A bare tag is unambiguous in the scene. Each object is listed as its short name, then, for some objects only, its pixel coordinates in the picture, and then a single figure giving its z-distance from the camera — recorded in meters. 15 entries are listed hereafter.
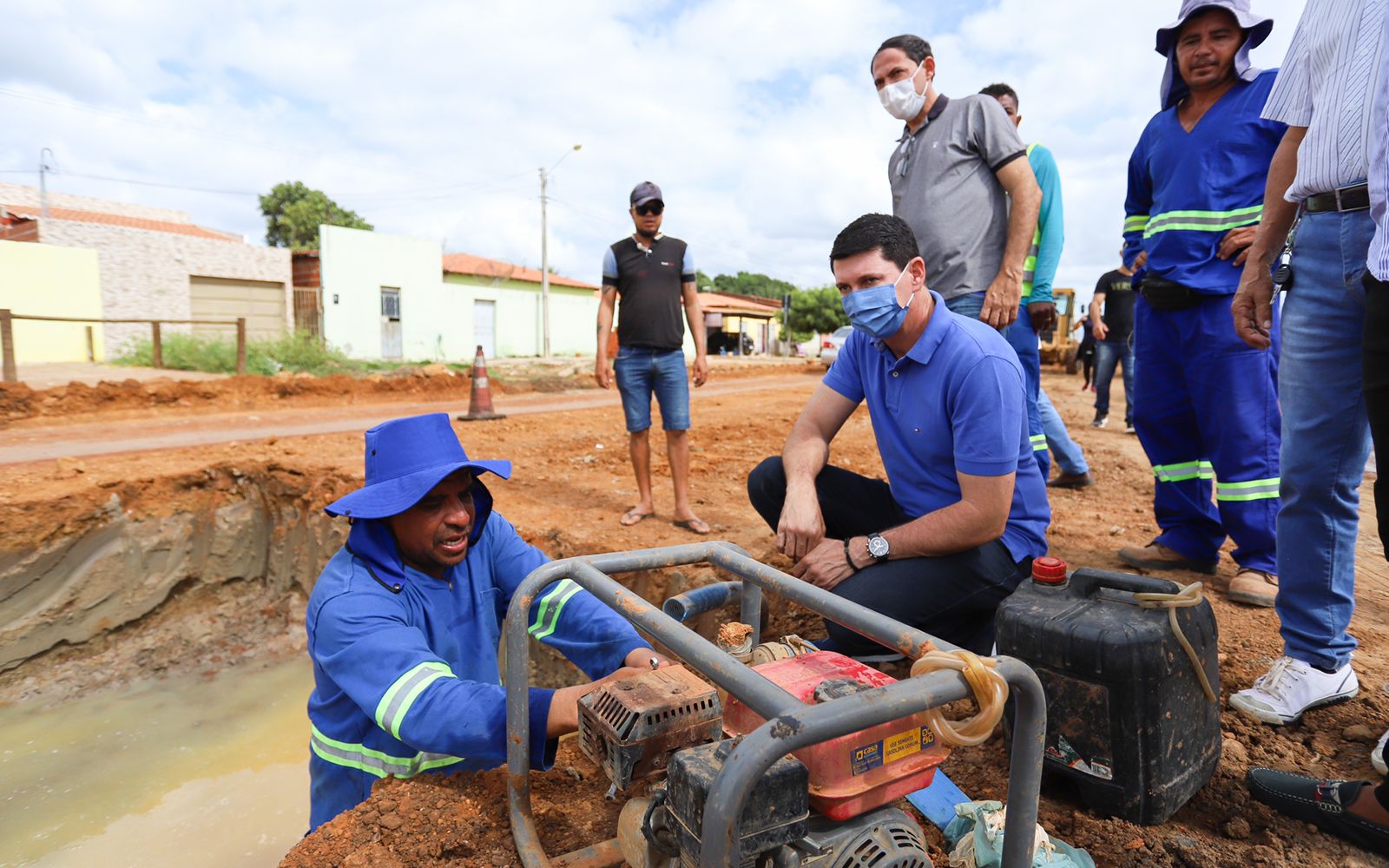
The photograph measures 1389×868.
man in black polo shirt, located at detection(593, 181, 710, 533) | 4.60
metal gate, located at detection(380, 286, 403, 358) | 23.06
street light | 25.21
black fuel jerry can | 1.77
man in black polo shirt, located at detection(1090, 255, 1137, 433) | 7.90
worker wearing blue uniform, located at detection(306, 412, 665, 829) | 1.80
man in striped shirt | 1.89
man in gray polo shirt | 3.32
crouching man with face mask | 2.41
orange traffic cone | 10.20
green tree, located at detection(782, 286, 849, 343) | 43.25
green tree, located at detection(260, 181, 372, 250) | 35.28
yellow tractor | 20.16
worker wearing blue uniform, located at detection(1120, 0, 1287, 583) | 2.84
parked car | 27.30
